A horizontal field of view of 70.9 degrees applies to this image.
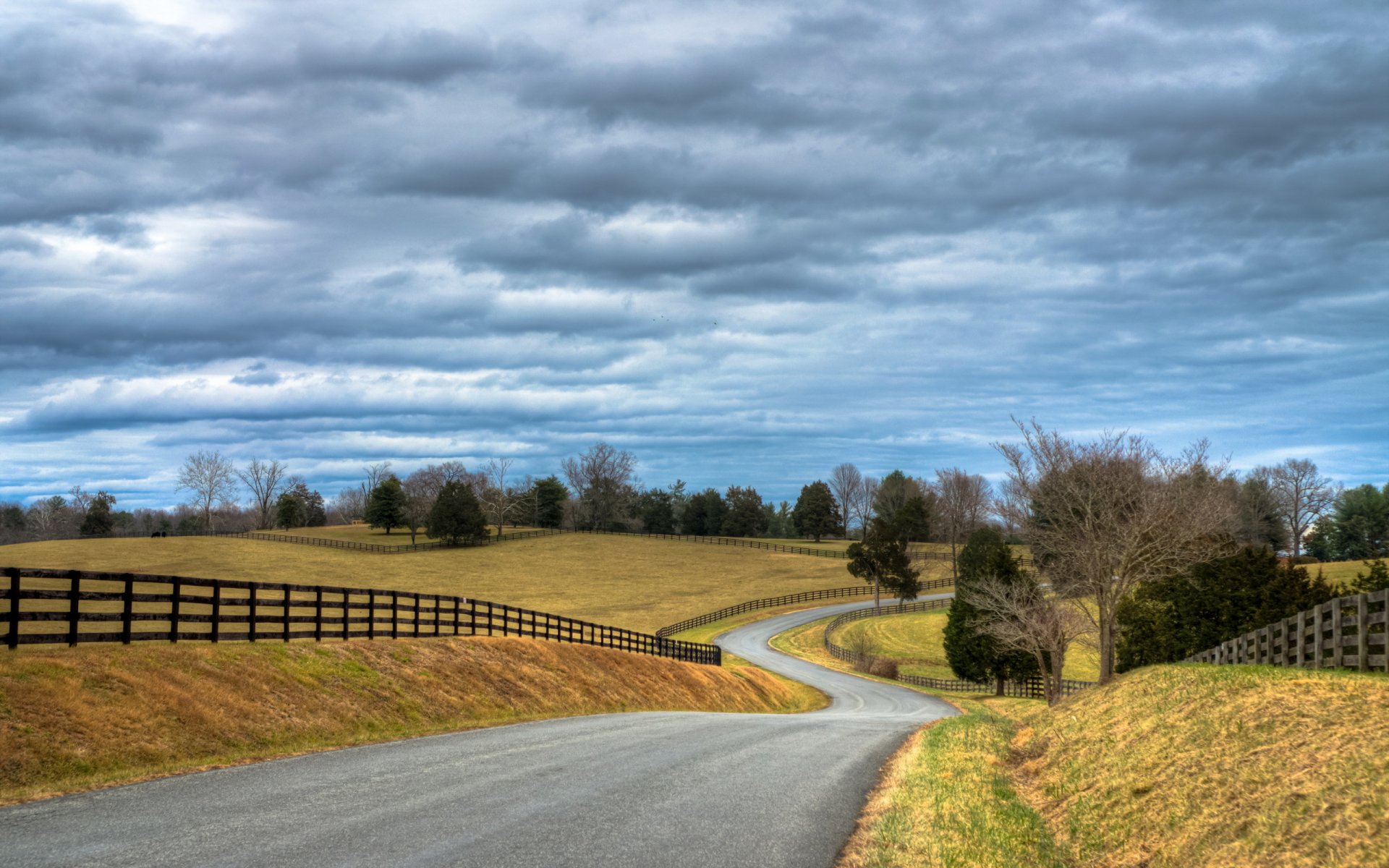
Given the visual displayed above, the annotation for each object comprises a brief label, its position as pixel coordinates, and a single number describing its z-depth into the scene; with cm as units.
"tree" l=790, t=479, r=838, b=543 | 16750
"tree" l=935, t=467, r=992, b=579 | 12731
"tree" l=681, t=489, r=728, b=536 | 16688
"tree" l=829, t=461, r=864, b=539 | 18062
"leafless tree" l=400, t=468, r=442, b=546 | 14024
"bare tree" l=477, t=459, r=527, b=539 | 14750
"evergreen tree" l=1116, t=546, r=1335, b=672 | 3644
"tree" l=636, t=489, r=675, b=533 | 16488
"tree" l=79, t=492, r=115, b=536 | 13688
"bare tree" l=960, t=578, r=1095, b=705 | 4069
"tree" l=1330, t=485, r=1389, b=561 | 11944
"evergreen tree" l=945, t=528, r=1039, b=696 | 5628
